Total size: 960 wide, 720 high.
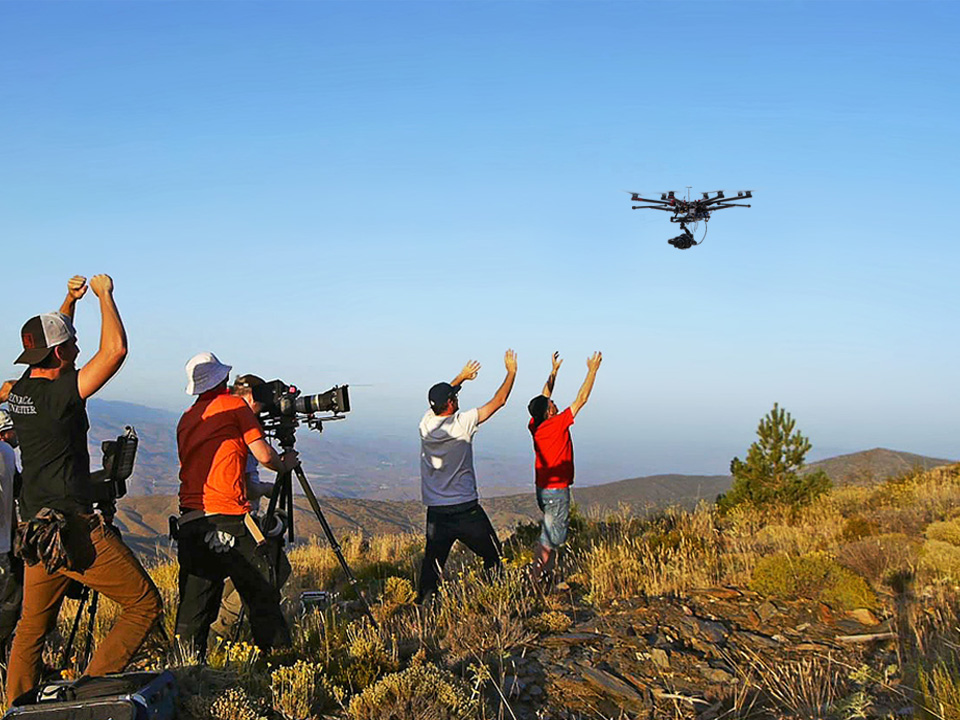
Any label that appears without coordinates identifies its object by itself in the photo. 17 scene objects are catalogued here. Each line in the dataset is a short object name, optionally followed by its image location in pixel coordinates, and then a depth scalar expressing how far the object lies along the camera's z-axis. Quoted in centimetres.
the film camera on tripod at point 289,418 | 639
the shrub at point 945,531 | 995
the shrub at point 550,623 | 696
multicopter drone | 2170
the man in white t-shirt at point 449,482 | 789
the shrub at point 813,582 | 777
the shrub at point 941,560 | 848
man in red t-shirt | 838
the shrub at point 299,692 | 474
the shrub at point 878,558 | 865
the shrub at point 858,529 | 1049
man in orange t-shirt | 577
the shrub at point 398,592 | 808
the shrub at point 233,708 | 448
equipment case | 389
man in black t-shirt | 445
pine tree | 1448
